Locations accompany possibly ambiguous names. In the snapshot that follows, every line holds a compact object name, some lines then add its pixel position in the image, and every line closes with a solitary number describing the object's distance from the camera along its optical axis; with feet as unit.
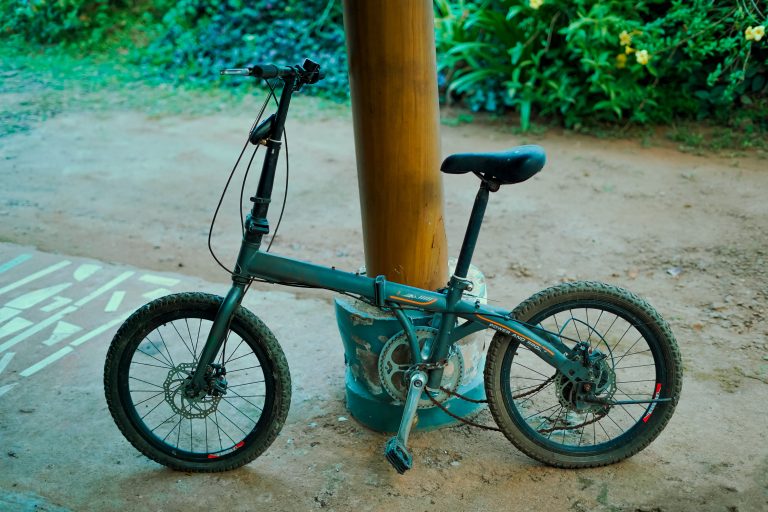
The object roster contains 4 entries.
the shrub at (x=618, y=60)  20.81
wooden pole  9.78
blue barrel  10.74
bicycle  9.82
